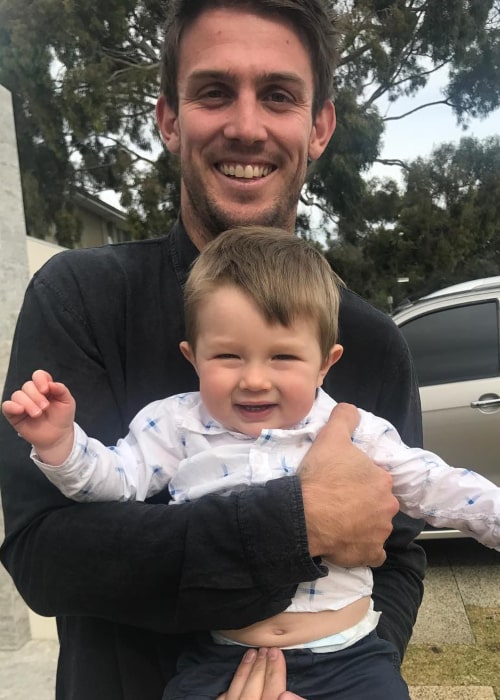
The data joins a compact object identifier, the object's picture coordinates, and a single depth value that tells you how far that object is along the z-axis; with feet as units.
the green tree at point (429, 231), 62.08
